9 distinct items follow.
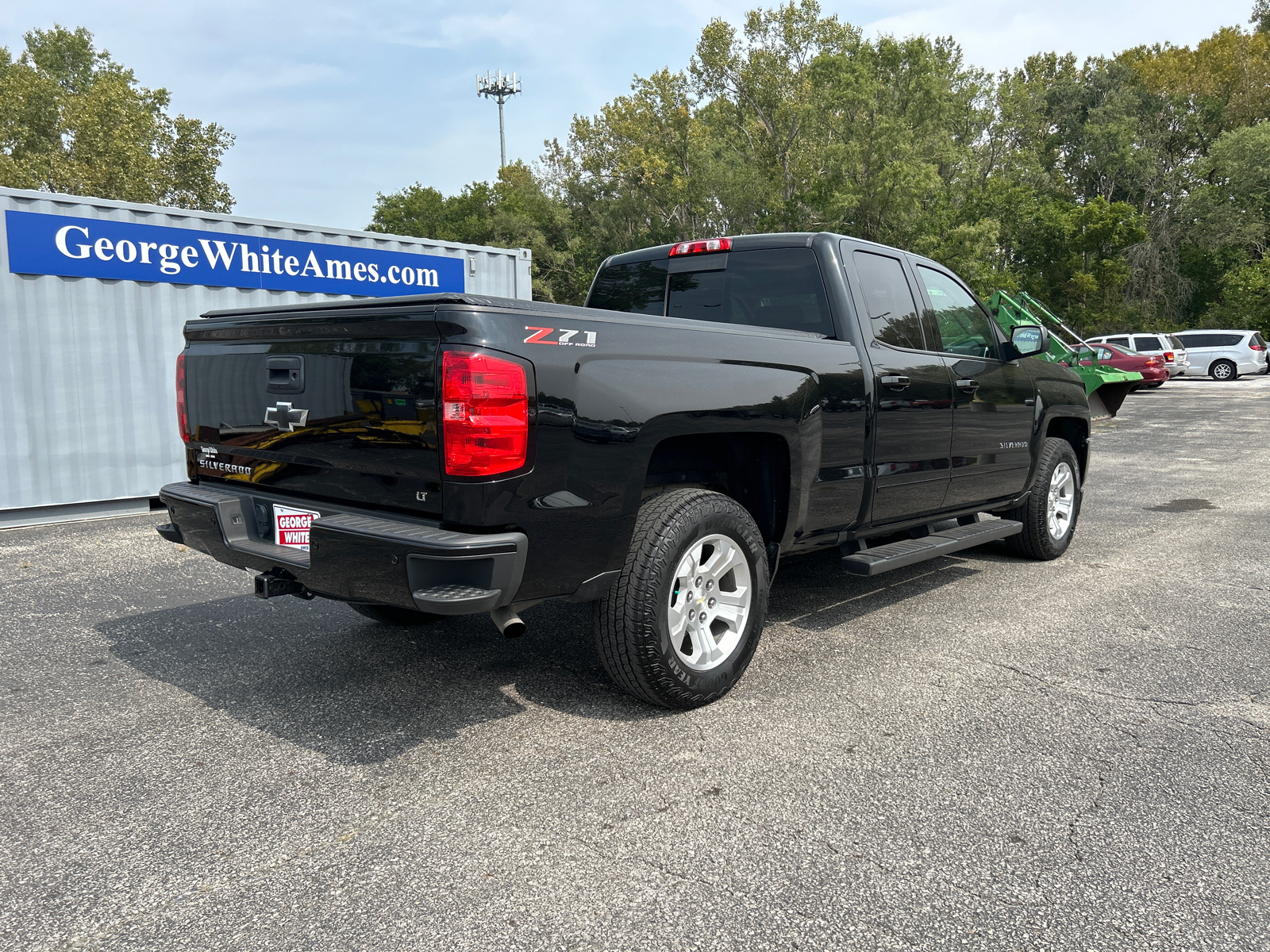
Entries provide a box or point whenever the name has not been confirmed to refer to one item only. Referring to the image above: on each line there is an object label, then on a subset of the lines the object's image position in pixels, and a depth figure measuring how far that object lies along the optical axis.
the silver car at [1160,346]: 27.64
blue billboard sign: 8.32
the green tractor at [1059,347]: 19.06
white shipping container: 8.30
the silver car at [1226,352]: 30.62
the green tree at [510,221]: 48.66
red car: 25.83
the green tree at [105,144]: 40.50
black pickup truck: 2.91
